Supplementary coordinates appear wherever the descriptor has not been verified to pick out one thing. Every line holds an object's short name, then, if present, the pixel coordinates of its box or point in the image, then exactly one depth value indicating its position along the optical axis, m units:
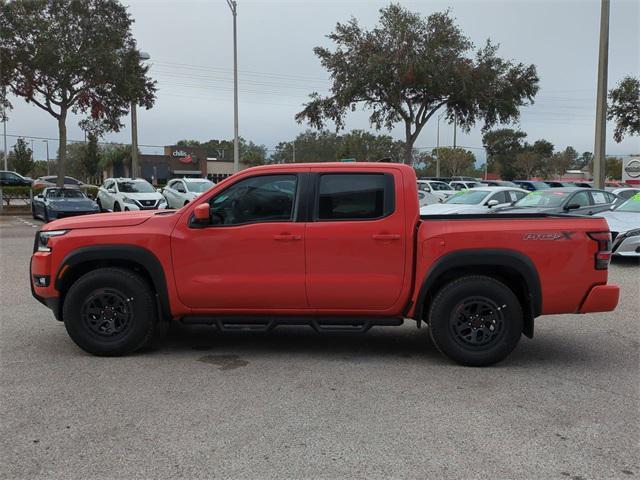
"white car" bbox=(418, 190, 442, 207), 21.12
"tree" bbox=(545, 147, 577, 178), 84.38
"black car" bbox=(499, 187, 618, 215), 13.70
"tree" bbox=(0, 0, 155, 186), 22.25
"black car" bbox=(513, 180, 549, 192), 35.17
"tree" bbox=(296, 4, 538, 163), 28.05
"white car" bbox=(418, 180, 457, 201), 29.54
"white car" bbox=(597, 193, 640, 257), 10.99
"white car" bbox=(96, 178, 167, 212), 20.64
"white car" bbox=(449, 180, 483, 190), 35.88
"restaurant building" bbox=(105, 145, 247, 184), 78.69
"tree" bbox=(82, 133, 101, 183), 58.09
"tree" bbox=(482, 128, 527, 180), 88.25
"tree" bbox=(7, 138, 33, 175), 55.16
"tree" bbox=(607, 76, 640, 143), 31.61
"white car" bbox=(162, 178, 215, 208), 22.03
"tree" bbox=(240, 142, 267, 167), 90.56
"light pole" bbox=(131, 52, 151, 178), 28.50
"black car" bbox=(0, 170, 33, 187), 40.19
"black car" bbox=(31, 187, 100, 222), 19.47
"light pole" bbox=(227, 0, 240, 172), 27.90
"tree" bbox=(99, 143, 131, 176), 77.94
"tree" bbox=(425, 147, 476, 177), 83.25
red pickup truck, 5.15
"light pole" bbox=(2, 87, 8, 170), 24.26
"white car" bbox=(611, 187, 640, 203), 19.66
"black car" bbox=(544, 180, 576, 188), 34.99
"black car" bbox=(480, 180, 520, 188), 35.03
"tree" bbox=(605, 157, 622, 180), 81.44
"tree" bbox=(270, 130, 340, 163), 81.06
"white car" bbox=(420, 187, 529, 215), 15.45
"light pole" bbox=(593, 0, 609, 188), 21.52
